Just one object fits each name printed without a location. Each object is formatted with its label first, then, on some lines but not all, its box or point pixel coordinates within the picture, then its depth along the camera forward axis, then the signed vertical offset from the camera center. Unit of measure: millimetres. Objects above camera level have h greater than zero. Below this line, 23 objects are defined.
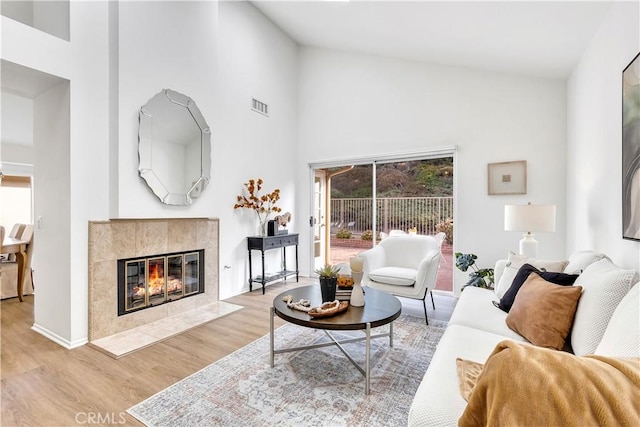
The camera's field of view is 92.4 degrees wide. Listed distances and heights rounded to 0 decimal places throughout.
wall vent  4477 +1593
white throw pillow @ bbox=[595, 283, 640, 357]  1043 -433
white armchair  3094 -593
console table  4223 -449
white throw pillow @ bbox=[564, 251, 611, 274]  1900 -311
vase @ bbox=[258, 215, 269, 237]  4496 -184
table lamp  2736 -44
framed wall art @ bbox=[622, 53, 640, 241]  1633 +347
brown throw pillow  1573 -543
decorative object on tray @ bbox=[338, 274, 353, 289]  2424 -543
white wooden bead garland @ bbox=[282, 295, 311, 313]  2146 -662
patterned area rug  1674 -1106
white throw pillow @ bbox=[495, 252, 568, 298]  2166 -399
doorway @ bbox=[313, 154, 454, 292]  4199 +130
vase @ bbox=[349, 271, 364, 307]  2246 -589
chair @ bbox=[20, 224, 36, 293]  3797 -541
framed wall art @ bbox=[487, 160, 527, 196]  3564 +424
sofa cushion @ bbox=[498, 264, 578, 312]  1897 -446
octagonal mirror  2924 +689
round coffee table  1913 -686
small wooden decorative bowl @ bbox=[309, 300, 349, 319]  2021 -652
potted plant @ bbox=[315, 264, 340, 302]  2316 -529
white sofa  1100 -598
